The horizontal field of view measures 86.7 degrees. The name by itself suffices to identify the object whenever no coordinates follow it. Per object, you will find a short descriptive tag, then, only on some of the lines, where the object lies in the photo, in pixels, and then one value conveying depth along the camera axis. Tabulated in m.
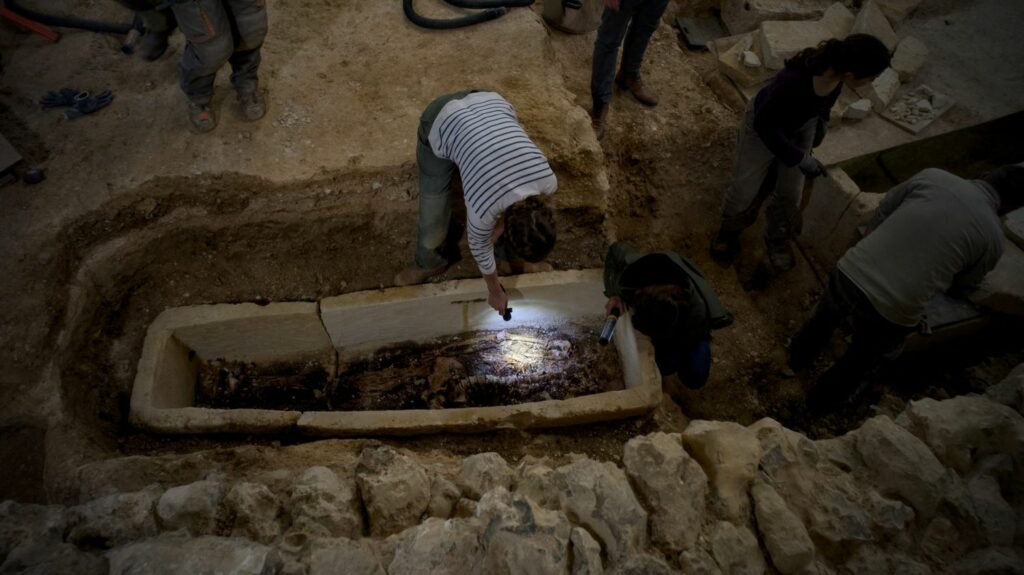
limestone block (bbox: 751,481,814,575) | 1.99
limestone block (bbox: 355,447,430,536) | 2.08
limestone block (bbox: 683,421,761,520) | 2.17
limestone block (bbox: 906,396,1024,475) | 2.23
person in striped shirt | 2.32
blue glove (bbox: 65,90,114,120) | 3.61
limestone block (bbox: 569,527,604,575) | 1.85
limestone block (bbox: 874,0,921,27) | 4.47
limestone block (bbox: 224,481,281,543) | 2.00
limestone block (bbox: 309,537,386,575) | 1.79
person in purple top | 2.54
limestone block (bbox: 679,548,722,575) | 1.93
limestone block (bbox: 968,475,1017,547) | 2.00
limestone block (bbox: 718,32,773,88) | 4.30
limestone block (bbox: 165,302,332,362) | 3.18
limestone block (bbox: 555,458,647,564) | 1.98
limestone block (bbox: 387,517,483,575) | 1.83
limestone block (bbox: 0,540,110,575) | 1.63
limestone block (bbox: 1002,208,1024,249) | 3.21
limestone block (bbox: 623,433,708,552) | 2.05
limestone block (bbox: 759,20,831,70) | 4.13
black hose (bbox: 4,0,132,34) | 4.02
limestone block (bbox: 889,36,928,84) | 4.10
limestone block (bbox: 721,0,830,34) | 4.63
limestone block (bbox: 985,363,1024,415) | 2.37
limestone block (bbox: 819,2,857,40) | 4.34
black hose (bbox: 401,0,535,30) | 4.20
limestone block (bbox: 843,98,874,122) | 3.90
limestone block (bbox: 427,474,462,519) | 2.15
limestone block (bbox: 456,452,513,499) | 2.24
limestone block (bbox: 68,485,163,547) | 1.91
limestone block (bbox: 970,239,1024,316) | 2.98
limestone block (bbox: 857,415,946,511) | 2.12
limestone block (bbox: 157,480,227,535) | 2.00
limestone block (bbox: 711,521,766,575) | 1.96
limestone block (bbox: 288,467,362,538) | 2.01
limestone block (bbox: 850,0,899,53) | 4.16
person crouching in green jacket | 2.53
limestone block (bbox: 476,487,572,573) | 1.79
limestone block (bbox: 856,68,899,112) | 3.95
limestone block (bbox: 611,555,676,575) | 1.86
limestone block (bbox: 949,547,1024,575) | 1.86
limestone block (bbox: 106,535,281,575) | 1.69
